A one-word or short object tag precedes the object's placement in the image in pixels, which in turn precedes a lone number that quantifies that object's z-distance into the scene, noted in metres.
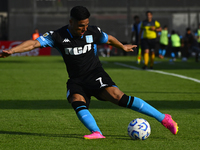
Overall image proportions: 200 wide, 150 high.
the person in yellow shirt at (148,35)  32.53
